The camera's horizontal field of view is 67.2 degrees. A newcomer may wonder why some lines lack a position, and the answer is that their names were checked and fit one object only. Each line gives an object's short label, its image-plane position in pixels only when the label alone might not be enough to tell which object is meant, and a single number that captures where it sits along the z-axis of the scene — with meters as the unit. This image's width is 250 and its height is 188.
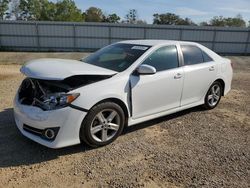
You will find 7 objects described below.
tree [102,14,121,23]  47.86
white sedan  2.59
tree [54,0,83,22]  32.26
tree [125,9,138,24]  49.22
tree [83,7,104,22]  48.67
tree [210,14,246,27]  45.02
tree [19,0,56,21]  32.95
